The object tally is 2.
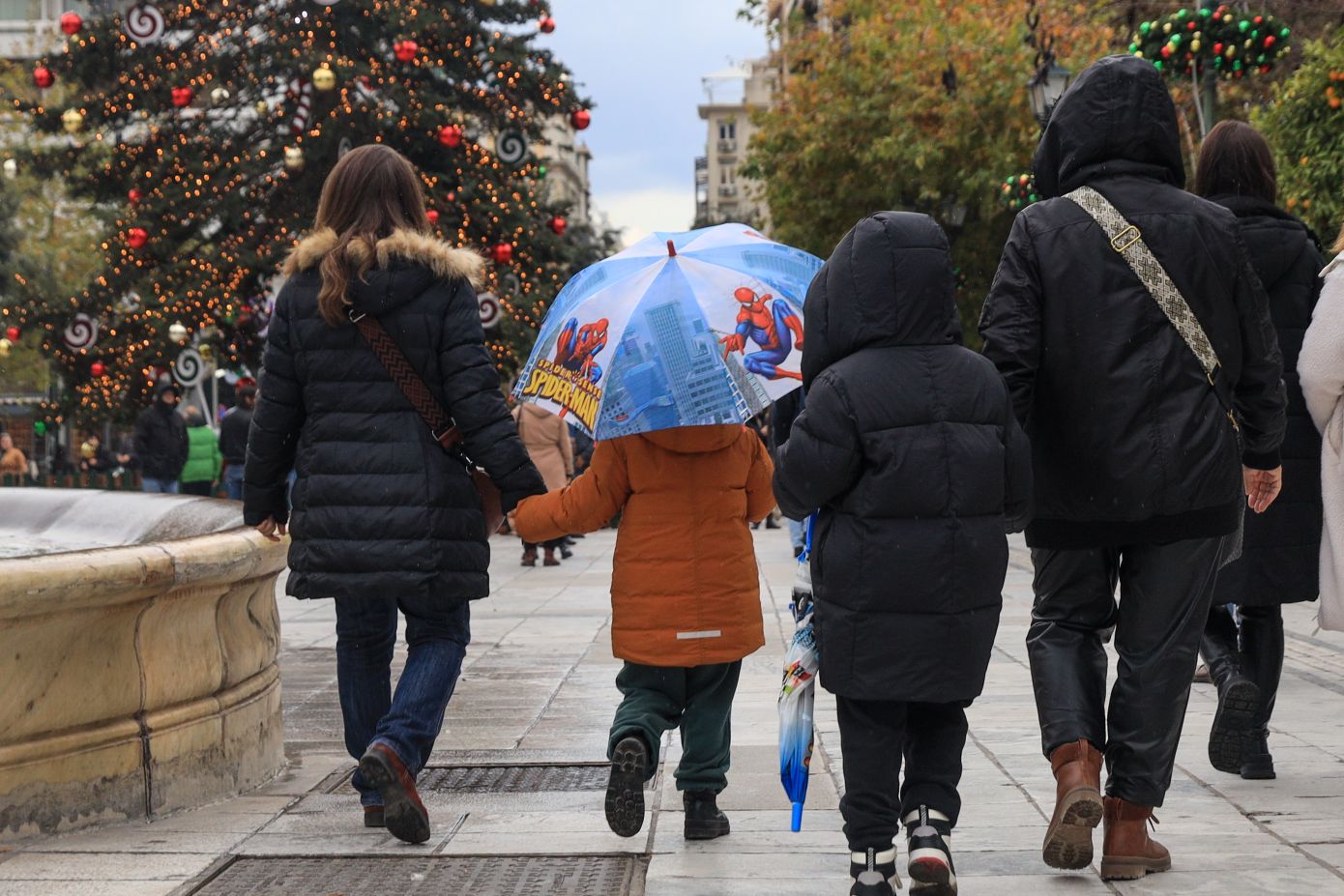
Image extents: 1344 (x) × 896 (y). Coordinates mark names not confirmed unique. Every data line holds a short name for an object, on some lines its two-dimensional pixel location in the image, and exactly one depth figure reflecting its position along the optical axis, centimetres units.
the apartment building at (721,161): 13250
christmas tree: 2131
